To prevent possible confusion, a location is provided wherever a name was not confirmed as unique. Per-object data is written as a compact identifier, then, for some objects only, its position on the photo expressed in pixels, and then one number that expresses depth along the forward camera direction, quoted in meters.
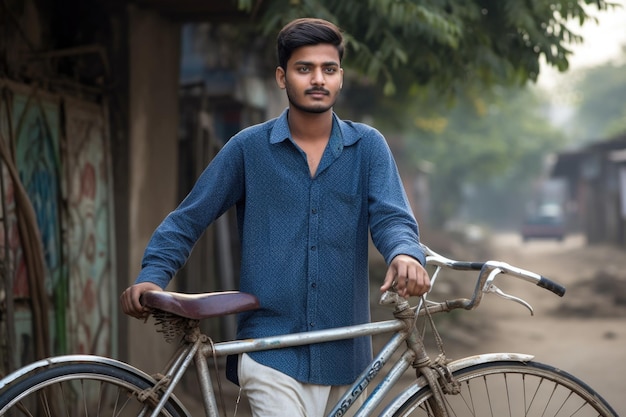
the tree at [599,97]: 67.12
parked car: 36.72
